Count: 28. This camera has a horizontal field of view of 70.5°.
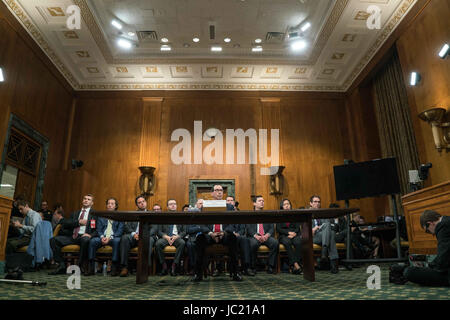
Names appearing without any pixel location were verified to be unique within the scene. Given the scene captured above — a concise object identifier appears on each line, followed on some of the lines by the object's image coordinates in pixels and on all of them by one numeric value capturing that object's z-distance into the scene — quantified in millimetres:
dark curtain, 7309
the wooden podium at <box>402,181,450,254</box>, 3826
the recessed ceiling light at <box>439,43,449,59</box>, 5129
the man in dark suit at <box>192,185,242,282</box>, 3762
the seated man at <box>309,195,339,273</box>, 4536
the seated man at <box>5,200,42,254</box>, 4828
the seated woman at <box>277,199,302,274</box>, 4559
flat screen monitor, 4586
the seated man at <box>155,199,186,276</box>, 4617
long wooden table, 3220
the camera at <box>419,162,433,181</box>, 5254
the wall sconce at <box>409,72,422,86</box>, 5977
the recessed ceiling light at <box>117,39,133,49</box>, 7203
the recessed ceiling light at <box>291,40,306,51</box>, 7223
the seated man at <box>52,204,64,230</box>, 6676
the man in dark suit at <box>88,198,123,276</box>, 4605
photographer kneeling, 2666
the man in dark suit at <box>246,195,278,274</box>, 4668
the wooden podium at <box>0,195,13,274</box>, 4082
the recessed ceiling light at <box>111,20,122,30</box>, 6715
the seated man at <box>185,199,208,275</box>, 4461
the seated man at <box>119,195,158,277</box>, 4559
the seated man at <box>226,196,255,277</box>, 4308
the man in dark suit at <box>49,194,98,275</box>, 4676
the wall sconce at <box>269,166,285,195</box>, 8172
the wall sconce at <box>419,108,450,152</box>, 5289
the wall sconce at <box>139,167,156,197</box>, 8086
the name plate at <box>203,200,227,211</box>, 3424
